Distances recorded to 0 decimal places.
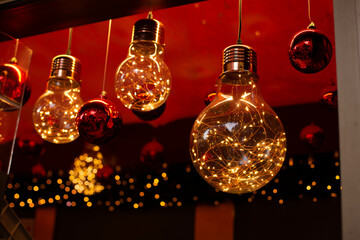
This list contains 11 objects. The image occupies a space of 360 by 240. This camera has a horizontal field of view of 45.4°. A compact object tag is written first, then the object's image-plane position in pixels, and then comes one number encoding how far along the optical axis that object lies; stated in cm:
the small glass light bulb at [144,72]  152
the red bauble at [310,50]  155
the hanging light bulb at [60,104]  176
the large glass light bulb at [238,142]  110
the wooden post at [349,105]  91
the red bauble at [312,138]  299
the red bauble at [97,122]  165
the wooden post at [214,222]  391
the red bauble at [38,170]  471
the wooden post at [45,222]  484
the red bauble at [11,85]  180
